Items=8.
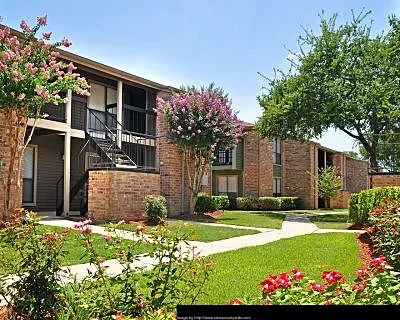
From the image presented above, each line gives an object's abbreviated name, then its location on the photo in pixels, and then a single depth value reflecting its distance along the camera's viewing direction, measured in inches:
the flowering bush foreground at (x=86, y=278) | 102.1
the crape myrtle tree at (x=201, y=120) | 537.6
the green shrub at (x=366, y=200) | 366.6
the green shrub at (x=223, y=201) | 847.7
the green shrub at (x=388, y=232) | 189.5
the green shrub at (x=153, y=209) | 450.0
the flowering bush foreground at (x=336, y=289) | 79.7
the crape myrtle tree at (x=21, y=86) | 345.7
